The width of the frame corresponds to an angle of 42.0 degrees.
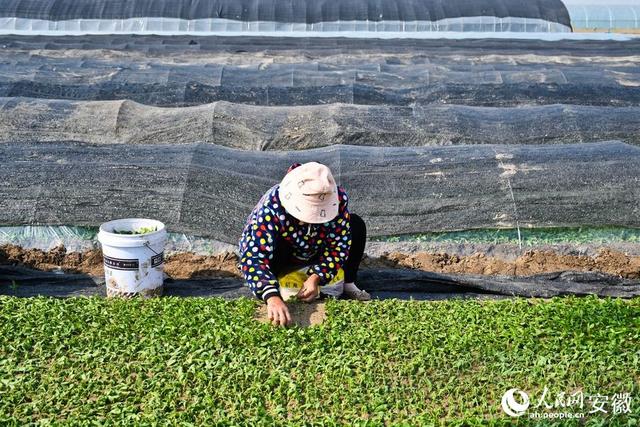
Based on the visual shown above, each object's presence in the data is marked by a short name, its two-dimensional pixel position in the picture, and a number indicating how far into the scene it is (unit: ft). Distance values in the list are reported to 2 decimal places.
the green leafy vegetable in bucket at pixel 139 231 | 18.85
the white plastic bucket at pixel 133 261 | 17.93
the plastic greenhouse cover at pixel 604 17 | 66.74
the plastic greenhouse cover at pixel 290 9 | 56.65
